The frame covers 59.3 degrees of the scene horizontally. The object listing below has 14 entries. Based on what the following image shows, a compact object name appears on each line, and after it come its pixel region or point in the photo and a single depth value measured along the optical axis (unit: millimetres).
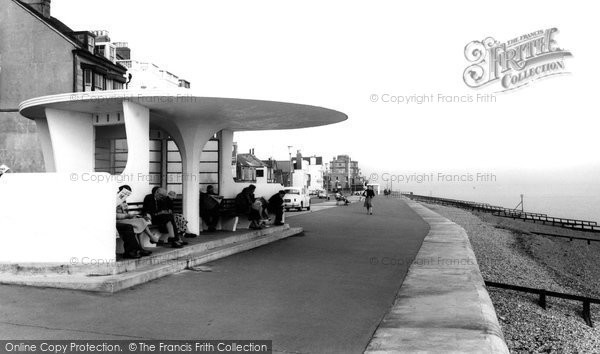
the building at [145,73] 34281
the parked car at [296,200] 37875
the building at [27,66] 28906
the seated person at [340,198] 51641
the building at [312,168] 109062
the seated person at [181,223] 12521
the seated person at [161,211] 10945
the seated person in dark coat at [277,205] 17734
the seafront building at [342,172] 172712
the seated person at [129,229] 9141
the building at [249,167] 73625
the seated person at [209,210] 14594
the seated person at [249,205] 15336
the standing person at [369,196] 32025
